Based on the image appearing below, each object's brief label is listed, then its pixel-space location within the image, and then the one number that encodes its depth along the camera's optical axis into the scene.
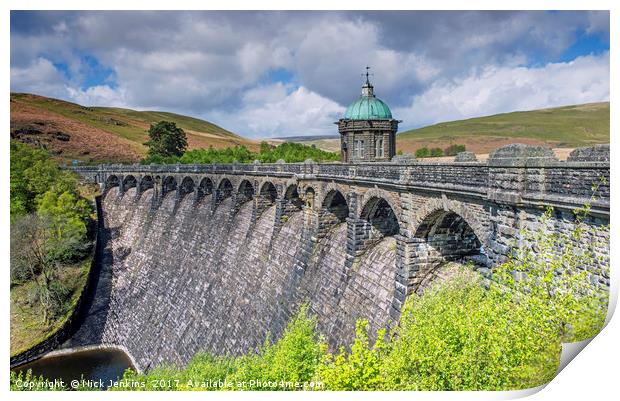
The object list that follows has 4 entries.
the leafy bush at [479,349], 11.53
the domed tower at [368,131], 44.75
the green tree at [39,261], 42.38
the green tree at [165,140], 98.69
